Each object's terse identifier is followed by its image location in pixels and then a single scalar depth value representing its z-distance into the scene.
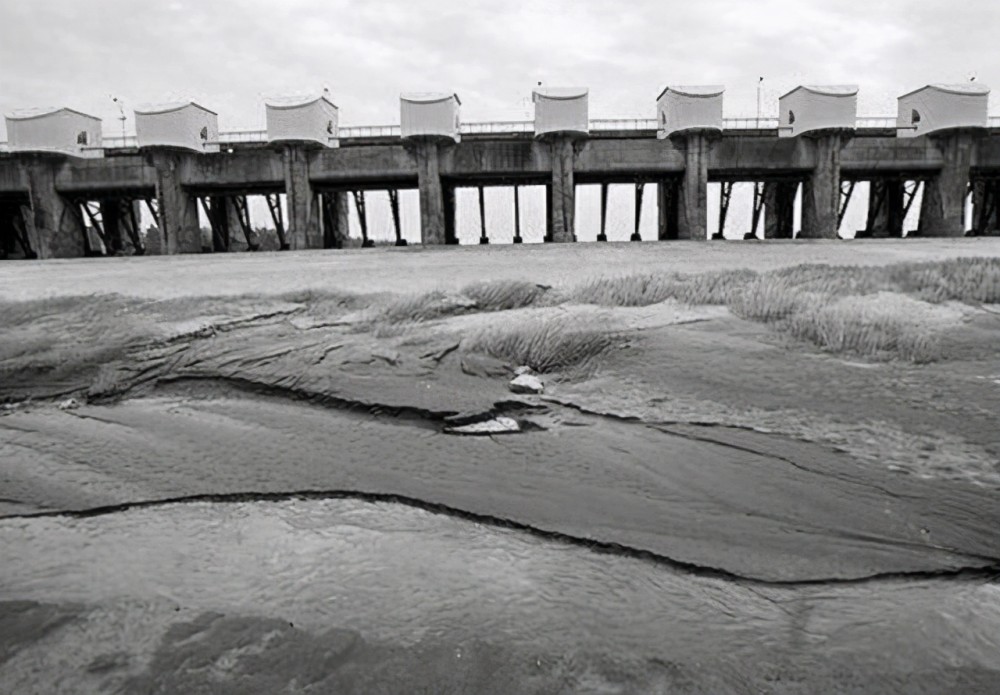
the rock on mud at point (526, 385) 5.74
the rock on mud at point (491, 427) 5.09
